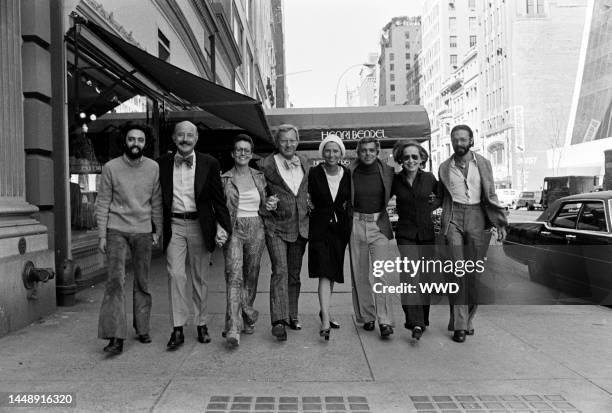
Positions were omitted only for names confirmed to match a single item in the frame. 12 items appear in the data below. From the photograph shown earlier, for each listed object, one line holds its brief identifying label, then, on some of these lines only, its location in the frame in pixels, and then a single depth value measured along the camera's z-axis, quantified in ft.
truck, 122.72
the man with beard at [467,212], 17.30
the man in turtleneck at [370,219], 17.37
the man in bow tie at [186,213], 16.05
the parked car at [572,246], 22.03
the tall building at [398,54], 554.05
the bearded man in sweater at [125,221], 15.51
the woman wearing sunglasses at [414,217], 17.16
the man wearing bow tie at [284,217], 17.12
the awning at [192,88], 25.21
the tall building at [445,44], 370.94
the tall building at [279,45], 297.24
